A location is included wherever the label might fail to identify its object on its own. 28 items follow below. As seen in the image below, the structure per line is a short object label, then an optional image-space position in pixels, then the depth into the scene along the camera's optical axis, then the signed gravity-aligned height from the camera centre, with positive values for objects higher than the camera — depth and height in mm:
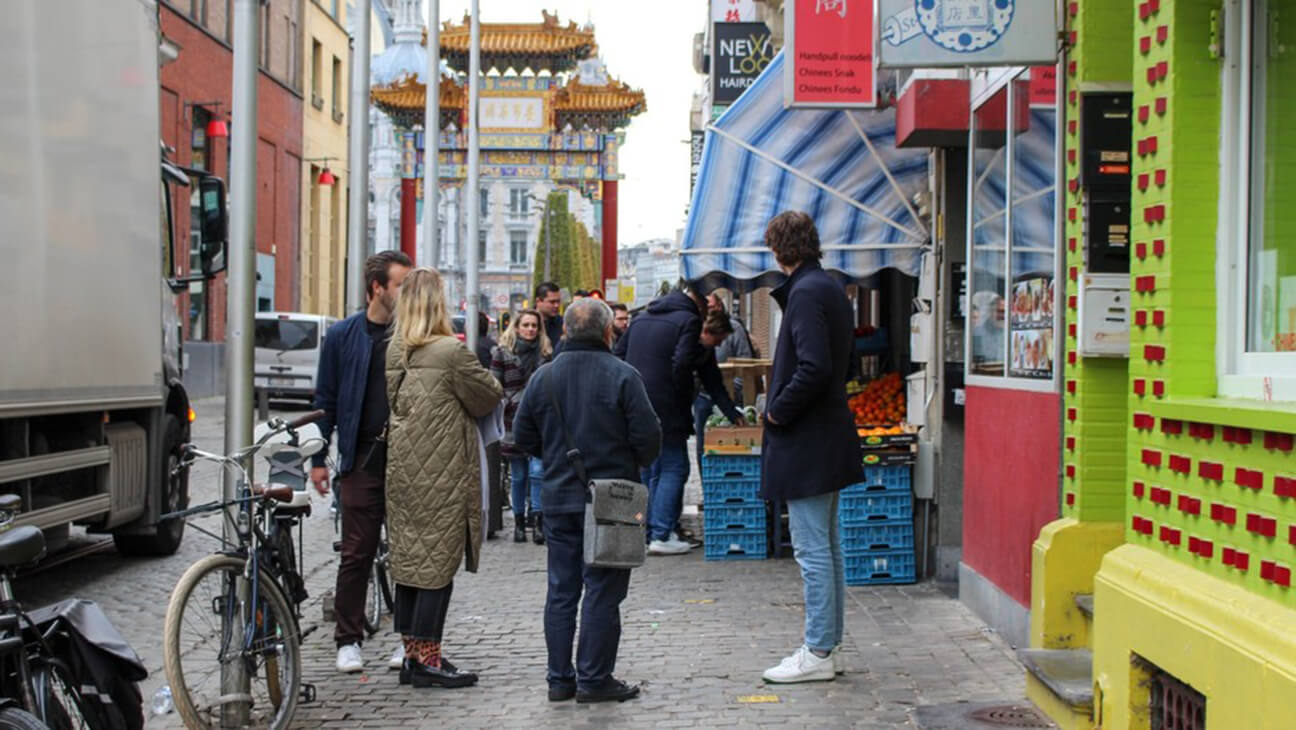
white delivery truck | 7648 +438
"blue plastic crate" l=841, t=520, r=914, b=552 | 9414 -1187
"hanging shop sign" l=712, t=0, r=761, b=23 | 22406 +5090
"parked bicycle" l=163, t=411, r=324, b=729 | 5375 -1066
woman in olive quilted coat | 6598 -522
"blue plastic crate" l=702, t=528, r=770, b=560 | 10578 -1400
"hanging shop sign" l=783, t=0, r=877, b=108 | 9180 +1812
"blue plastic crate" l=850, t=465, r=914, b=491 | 9430 -817
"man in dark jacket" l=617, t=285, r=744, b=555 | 10734 -233
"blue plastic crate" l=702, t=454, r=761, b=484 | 10438 -843
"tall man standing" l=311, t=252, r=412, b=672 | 6957 -377
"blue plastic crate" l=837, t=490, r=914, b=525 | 9414 -1004
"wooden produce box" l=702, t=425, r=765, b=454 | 10453 -642
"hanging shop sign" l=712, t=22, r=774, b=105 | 20719 +4109
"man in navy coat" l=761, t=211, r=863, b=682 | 6602 -443
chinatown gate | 51562 +8106
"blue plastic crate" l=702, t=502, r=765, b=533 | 10562 -1205
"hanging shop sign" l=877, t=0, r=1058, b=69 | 6742 +1445
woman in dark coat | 11508 -190
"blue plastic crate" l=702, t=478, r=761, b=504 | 10453 -1005
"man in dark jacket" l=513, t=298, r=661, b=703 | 6453 -513
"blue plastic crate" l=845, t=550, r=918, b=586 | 9414 -1361
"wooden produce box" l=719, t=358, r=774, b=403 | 12227 -194
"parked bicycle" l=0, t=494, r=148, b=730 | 4234 -937
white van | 28594 -163
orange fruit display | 10625 -391
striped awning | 10078 +1104
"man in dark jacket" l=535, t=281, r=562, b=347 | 12242 +327
